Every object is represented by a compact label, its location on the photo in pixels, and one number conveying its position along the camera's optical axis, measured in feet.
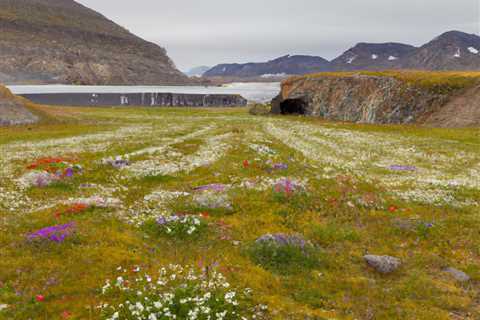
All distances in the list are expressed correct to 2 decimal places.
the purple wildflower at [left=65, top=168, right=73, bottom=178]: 82.57
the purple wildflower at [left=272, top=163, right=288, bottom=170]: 92.94
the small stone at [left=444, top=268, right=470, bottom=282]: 44.94
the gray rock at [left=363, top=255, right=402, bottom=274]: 46.68
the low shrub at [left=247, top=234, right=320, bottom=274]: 46.24
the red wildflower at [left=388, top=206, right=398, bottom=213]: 67.36
